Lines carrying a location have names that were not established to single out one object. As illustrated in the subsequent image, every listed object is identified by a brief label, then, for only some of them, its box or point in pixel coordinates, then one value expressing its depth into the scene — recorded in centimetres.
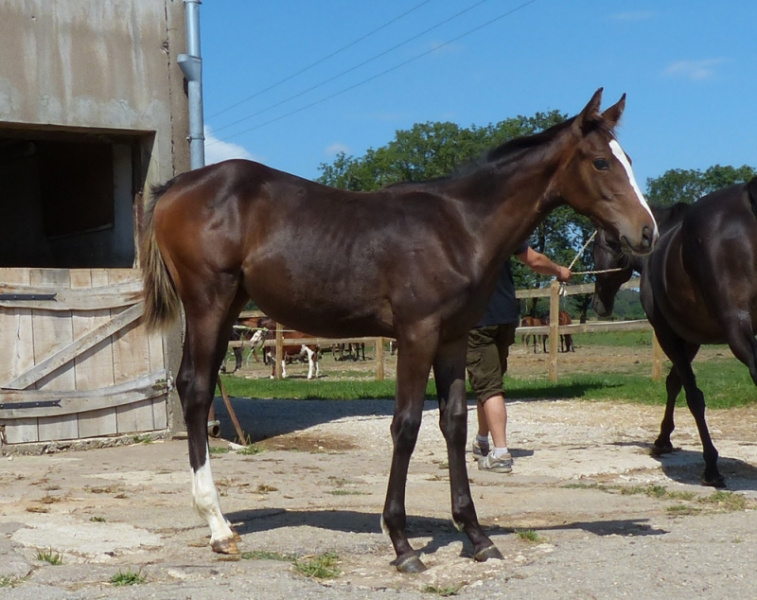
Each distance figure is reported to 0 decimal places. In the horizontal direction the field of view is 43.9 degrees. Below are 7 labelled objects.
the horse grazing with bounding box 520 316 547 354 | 3412
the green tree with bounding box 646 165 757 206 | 8242
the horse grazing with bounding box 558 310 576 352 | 3406
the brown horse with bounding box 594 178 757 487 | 669
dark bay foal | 482
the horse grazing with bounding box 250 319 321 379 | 2373
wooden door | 852
